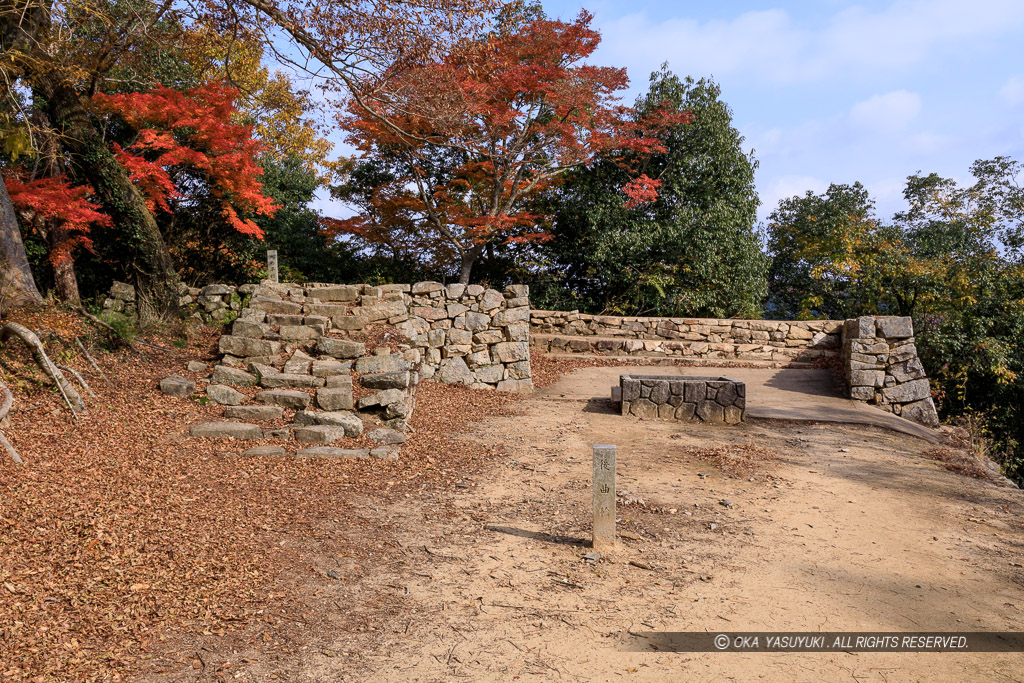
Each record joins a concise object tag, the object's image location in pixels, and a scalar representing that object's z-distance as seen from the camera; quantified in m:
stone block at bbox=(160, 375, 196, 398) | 7.52
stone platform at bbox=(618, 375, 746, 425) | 9.23
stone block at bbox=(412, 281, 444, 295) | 10.80
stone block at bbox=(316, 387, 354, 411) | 7.66
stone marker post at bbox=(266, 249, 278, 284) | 12.09
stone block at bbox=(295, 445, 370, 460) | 6.45
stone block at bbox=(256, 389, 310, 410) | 7.59
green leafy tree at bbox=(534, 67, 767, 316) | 14.92
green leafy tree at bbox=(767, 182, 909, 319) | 14.77
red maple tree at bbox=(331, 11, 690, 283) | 12.65
